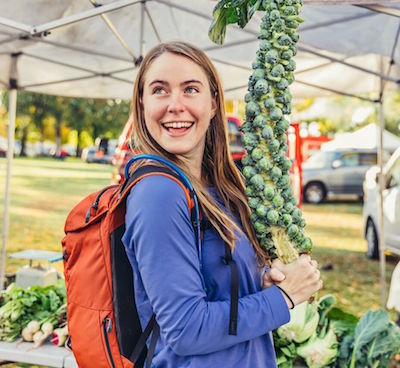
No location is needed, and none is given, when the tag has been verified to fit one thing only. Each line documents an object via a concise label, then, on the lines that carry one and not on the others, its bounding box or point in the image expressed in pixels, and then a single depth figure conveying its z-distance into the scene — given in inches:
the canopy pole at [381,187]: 205.5
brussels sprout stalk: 57.6
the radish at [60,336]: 120.3
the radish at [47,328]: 123.2
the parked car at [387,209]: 299.3
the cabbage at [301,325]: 117.1
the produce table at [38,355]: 114.4
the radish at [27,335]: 123.7
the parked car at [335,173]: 684.7
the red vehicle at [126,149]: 302.1
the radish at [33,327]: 124.0
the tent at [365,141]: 695.1
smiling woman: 50.8
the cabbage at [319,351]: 117.5
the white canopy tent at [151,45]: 171.9
